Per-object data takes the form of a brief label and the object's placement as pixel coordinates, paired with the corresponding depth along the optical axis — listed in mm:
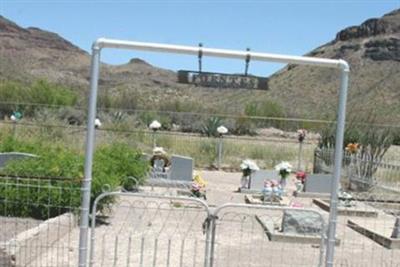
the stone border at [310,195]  19469
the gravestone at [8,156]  14388
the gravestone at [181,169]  19406
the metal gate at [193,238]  9430
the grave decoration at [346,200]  15905
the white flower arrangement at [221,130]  27172
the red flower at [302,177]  19928
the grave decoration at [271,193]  16859
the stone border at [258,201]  16559
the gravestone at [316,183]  19594
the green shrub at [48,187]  10727
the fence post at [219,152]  26962
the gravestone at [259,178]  19484
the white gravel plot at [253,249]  9844
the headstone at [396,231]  11915
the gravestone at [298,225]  11727
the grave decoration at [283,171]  19016
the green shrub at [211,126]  33219
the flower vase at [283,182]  18939
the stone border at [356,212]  15578
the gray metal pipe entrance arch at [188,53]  6359
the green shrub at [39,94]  46844
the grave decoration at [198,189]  16688
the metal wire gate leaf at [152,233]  9547
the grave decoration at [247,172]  19469
